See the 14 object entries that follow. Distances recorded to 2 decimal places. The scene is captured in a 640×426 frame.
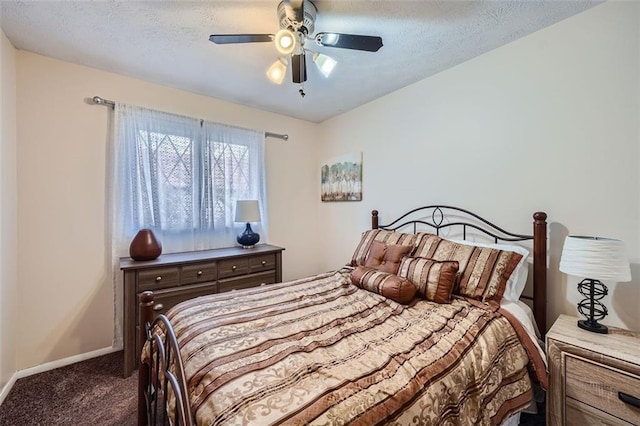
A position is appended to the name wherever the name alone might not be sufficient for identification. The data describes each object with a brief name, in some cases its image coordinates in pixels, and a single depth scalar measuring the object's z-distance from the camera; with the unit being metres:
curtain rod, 2.38
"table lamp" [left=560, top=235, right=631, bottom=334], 1.38
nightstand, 1.20
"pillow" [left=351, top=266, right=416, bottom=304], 1.75
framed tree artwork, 3.33
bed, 0.89
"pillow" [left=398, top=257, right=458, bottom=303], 1.74
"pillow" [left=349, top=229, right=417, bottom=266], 2.28
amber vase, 2.33
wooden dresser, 2.11
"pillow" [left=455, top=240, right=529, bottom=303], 1.78
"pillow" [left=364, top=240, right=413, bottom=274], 2.08
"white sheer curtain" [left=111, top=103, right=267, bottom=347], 2.49
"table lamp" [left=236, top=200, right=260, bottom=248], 2.98
